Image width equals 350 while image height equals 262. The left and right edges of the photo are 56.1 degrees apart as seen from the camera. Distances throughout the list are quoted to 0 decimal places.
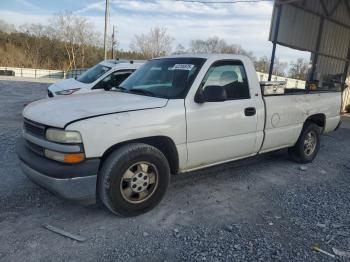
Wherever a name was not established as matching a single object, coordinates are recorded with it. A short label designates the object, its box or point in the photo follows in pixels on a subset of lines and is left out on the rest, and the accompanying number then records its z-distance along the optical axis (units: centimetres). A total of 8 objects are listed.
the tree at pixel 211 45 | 4538
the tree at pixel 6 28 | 5334
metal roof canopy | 1196
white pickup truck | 329
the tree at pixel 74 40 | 5301
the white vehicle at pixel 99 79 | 849
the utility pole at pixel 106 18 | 2650
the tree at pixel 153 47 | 4794
